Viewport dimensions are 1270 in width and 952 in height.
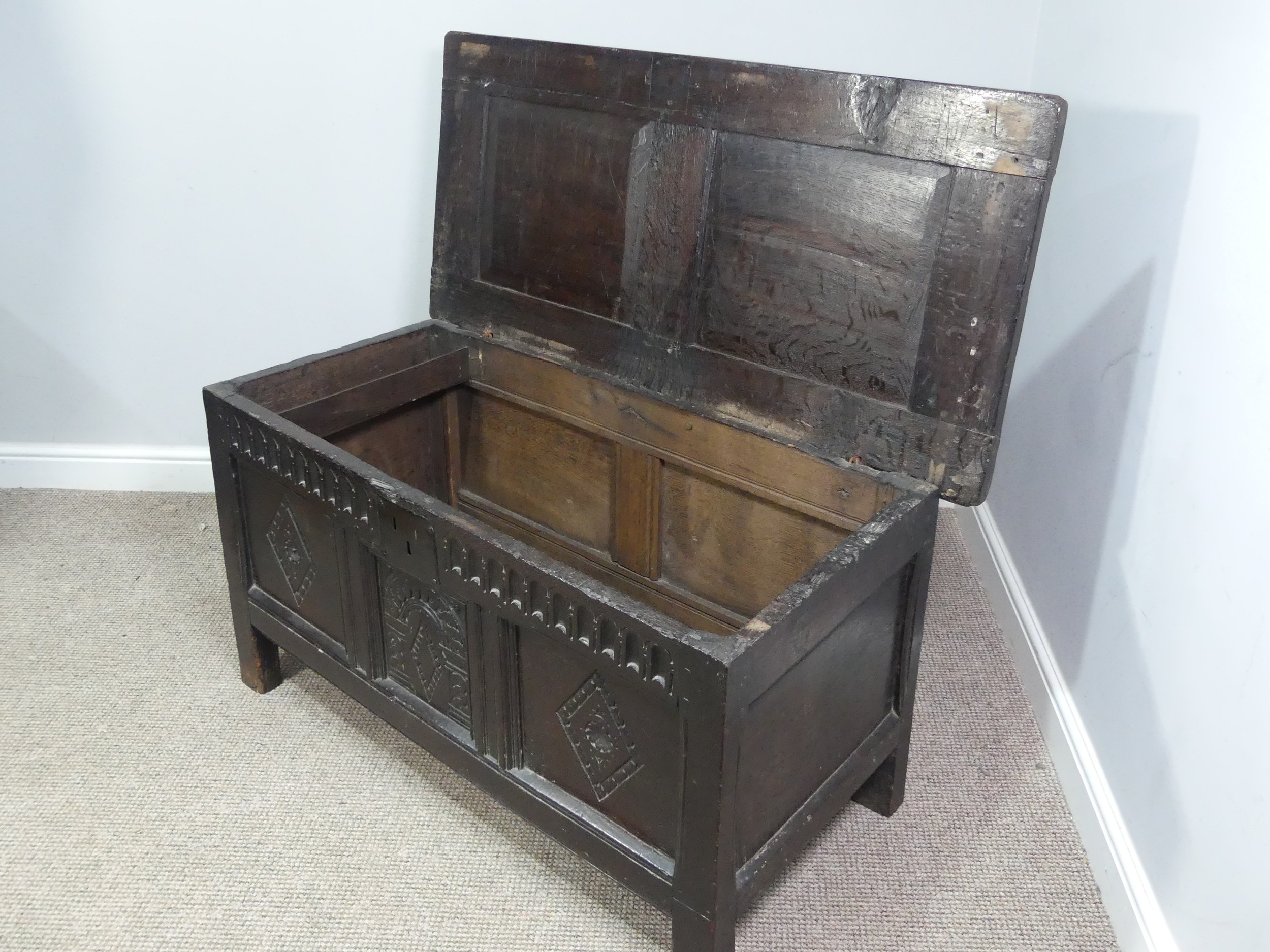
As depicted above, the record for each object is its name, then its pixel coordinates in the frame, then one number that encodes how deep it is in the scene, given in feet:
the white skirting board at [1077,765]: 5.28
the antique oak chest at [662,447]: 4.84
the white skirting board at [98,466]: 9.17
